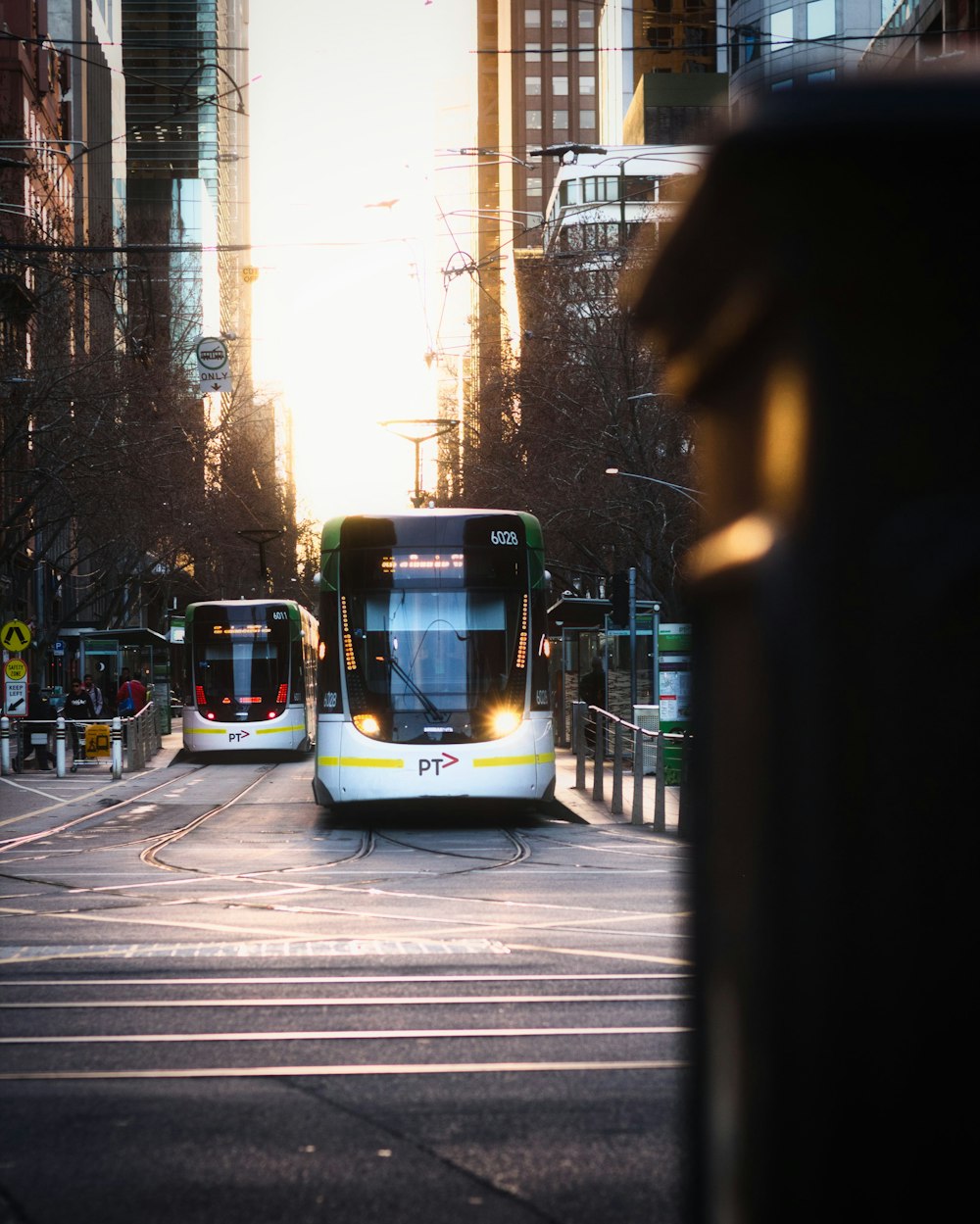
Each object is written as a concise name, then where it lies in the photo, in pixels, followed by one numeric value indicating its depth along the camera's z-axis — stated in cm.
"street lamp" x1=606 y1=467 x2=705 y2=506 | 3443
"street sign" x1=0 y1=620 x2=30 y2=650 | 3547
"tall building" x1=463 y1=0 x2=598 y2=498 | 15000
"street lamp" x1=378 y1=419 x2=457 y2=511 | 4832
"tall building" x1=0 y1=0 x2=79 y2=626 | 3697
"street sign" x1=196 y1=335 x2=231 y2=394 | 4897
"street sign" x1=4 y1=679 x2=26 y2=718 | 3544
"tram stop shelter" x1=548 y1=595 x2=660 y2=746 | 3566
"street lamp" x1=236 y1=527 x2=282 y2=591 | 4793
